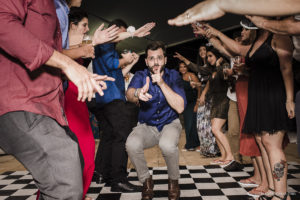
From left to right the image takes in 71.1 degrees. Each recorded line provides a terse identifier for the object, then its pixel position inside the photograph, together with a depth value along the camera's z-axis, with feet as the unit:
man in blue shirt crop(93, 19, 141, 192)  6.23
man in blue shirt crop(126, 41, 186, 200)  5.30
